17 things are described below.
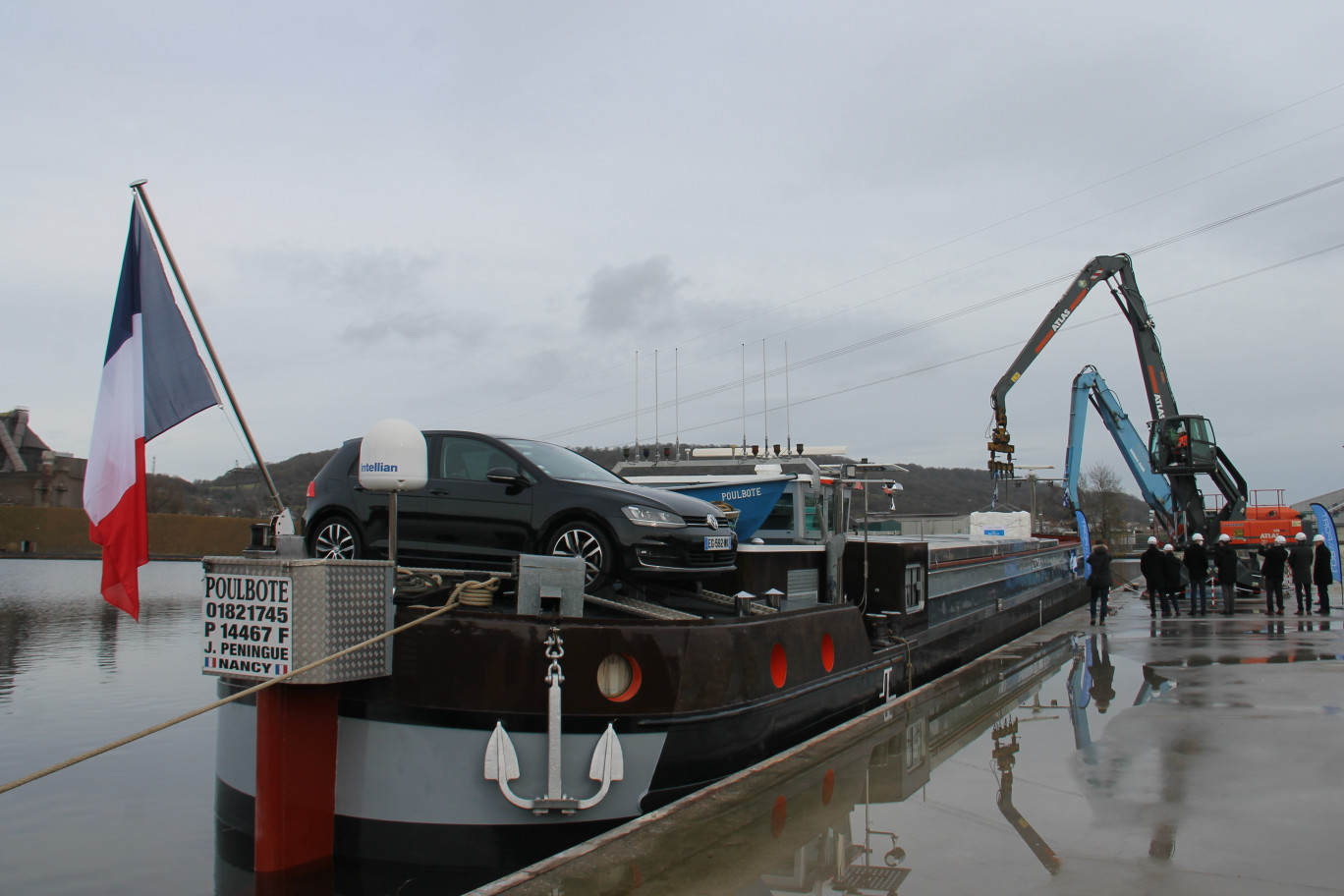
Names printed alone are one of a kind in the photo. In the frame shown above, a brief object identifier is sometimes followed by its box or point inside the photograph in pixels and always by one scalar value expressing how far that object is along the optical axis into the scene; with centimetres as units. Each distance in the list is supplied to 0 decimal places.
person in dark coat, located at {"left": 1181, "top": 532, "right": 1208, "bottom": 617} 1989
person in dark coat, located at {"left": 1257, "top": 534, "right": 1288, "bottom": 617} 2011
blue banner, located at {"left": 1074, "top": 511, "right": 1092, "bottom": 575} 3017
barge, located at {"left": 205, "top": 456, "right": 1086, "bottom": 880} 588
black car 757
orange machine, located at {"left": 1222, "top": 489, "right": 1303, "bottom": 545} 2692
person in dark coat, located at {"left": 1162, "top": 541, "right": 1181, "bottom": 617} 2005
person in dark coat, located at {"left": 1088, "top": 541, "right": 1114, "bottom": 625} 1780
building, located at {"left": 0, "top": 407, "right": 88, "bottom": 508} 7412
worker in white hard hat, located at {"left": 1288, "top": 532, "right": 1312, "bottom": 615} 2022
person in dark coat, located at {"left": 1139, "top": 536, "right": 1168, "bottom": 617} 2009
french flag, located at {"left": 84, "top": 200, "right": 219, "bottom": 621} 644
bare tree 6242
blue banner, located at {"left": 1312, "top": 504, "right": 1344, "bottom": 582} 2475
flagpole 714
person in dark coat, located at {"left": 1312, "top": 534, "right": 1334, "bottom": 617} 2135
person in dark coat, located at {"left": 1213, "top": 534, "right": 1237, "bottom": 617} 2064
